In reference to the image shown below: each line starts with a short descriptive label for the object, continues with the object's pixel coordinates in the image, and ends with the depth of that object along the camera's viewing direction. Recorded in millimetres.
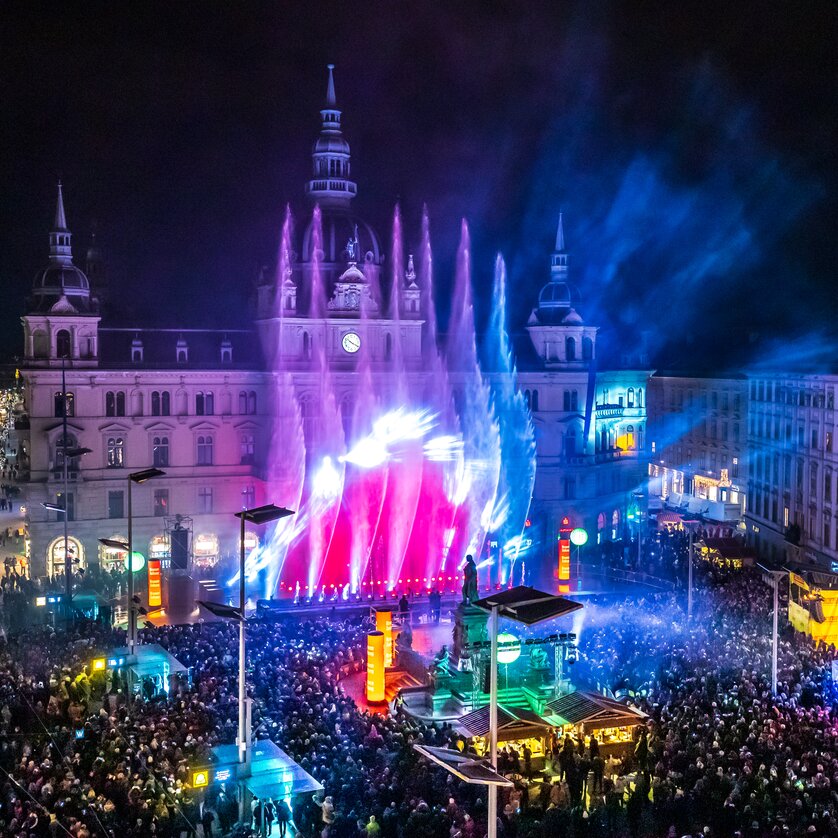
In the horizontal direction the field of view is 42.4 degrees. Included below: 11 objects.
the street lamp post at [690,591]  42500
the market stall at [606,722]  29797
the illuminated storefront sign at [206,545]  62031
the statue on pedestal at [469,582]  36906
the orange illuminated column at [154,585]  48688
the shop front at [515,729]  28812
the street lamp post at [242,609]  25172
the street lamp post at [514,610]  18591
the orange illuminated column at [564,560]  55438
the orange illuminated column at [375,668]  35125
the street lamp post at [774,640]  31641
